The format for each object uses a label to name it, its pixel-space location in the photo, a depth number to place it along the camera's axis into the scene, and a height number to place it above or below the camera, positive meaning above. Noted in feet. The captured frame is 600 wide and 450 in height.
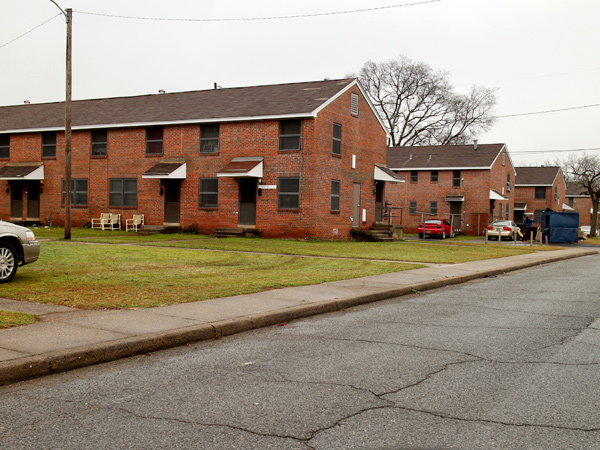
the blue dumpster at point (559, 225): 135.44 -1.64
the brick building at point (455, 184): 167.22 +9.49
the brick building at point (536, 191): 223.71 +10.39
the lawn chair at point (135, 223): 101.76 -2.00
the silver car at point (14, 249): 35.12 -2.42
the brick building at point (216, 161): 93.04 +8.98
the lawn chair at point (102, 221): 103.40 -1.82
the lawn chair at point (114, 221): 104.06 -1.77
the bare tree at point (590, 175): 216.33 +16.57
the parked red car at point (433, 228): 140.36 -2.84
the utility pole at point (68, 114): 71.72 +11.93
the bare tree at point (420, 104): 224.53 +43.79
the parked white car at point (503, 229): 139.33 -2.85
